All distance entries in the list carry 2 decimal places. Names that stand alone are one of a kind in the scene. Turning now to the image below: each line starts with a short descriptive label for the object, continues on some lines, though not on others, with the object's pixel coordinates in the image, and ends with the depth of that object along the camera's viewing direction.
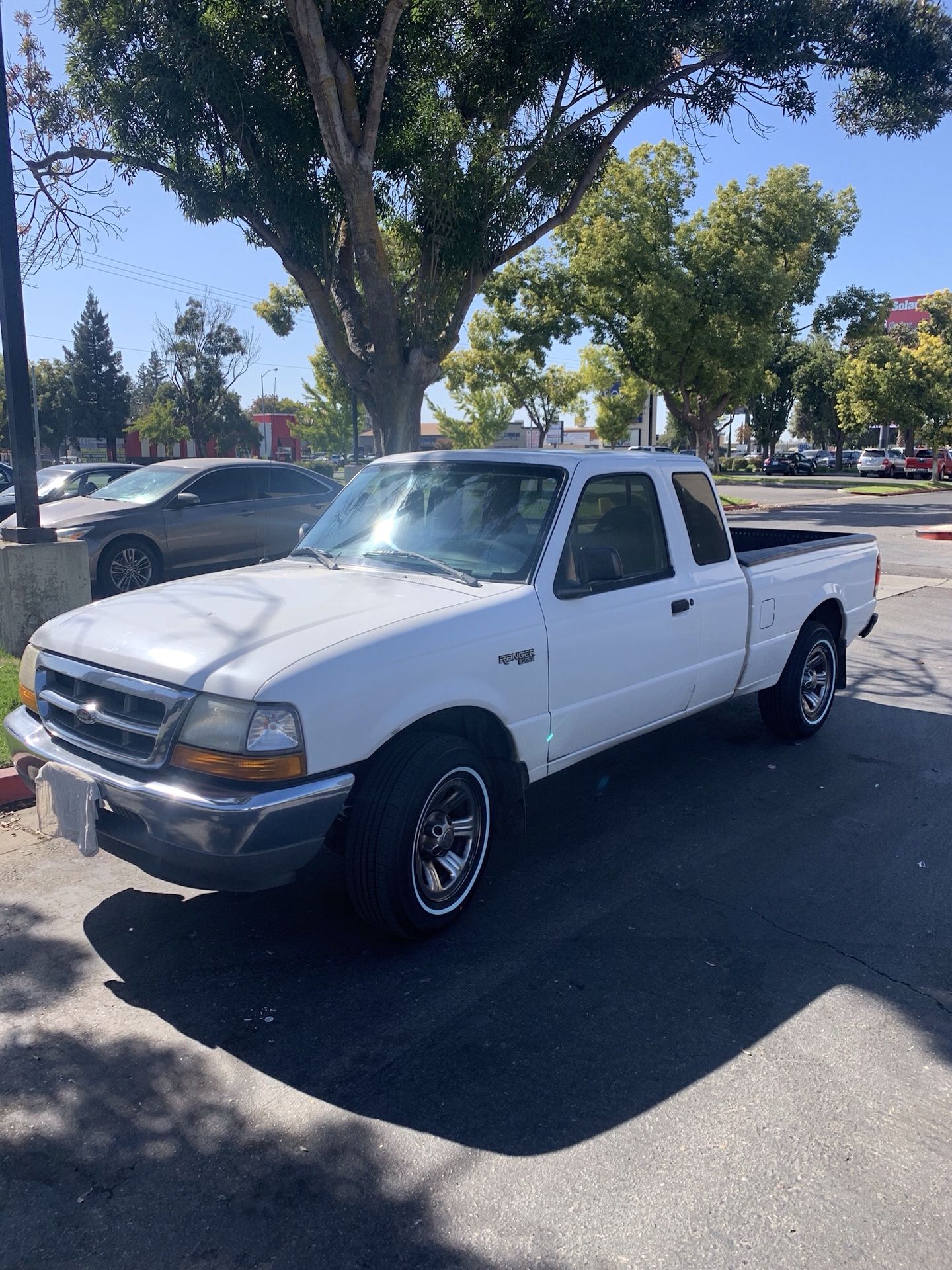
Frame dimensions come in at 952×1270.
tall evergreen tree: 65.81
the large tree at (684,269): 28.91
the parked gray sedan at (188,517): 11.09
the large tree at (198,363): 49.19
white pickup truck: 3.59
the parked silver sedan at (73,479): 15.59
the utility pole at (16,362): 7.53
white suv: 56.97
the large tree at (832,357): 42.50
